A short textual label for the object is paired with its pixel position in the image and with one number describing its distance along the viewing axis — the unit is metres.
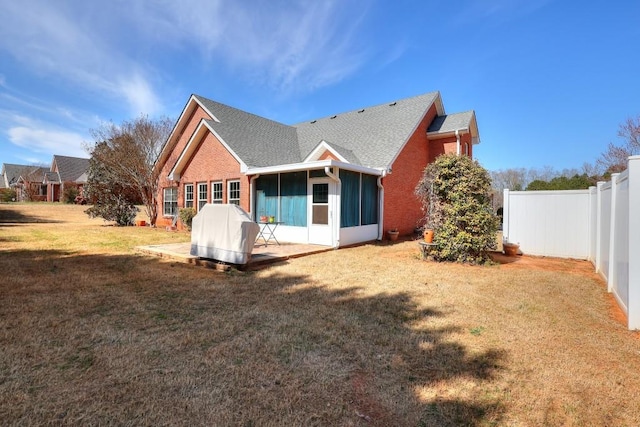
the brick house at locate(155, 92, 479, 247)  11.32
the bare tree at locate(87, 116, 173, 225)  18.03
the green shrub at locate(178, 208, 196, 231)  15.38
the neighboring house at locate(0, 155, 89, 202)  41.97
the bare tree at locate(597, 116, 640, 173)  18.64
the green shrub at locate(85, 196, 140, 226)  19.27
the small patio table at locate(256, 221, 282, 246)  12.27
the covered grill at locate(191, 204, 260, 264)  7.24
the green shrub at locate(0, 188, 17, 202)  41.06
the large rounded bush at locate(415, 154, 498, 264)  8.21
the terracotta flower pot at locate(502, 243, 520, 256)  9.84
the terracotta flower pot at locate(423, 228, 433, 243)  8.83
